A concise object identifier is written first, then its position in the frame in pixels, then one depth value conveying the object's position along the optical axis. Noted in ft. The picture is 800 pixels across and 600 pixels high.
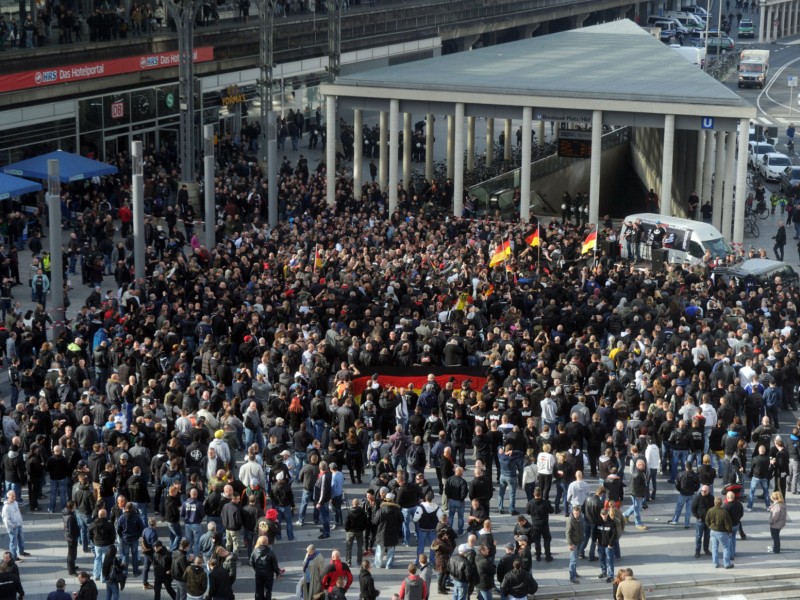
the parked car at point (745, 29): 400.67
